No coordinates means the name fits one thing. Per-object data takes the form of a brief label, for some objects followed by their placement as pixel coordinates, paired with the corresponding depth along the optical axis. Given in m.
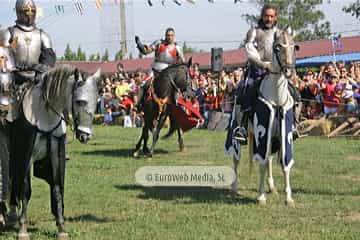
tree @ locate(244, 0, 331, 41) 72.00
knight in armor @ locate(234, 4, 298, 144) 8.67
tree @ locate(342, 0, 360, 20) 54.13
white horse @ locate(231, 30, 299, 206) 8.60
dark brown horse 13.29
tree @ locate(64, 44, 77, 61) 88.71
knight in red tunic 13.75
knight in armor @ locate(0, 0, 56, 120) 7.11
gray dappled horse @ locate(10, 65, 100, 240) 6.35
